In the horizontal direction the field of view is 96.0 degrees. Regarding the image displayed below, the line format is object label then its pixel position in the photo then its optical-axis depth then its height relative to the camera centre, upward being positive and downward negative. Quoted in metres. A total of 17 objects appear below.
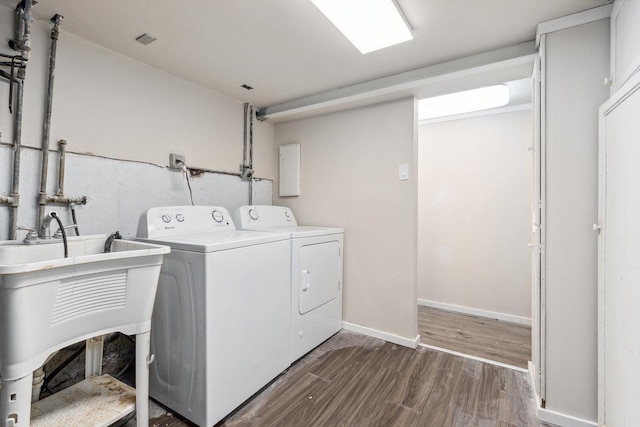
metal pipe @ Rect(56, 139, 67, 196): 1.58 +0.26
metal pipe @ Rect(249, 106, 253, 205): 2.75 +0.65
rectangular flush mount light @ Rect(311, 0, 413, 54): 1.39 +1.05
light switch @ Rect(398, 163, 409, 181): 2.31 +0.40
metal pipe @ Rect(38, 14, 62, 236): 1.51 +0.48
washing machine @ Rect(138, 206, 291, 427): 1.42 -0.54
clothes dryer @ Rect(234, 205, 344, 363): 2.01 -0.42
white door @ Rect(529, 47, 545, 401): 1.53 +0.03
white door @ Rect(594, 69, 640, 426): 1.04 -0.13
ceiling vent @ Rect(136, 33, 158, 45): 1.65 +1.03
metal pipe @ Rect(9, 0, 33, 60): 1.36 +0.89
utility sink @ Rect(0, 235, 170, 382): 0.90 -0.30
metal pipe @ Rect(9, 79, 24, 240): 1.43 +0.24
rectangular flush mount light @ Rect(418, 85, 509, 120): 2.45 +1.11
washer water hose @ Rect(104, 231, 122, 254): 1.58 -0.16
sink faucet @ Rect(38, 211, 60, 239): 1.37 -0.08
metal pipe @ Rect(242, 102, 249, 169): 2.68 +0.72
